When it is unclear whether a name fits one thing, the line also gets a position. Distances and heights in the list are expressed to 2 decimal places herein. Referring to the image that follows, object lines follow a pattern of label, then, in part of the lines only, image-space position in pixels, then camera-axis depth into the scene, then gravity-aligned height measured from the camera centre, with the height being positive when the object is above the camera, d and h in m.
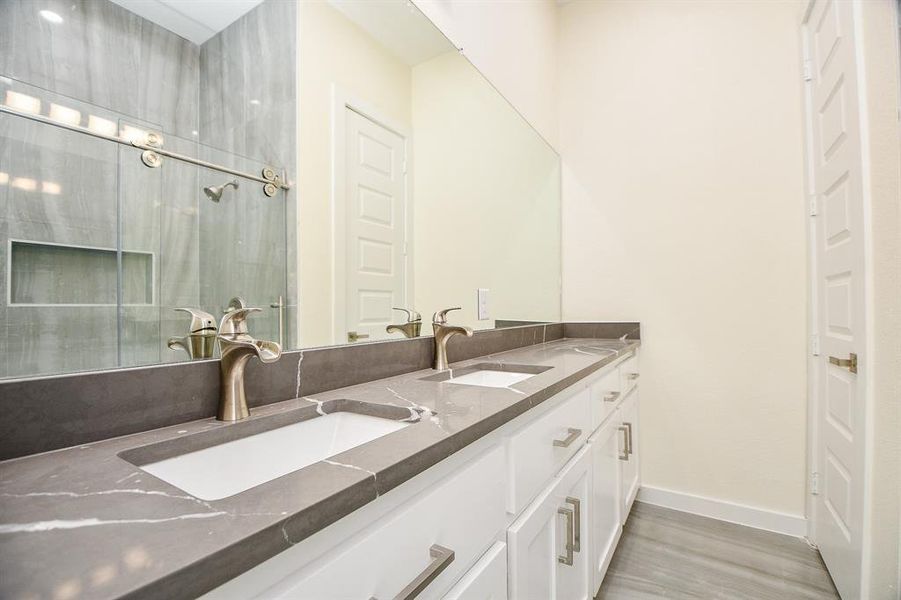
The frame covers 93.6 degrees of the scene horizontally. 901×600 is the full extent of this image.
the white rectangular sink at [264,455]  0.64 -0.26
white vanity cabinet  0.44 -0.34
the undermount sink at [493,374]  1.37 -0.24
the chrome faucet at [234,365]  0.75 -0.11
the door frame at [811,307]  1.81 -0.02
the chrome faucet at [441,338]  1.34 -0.11
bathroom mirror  0.62 +0.26
